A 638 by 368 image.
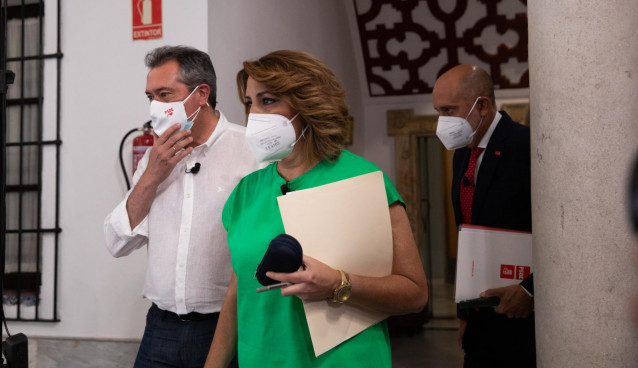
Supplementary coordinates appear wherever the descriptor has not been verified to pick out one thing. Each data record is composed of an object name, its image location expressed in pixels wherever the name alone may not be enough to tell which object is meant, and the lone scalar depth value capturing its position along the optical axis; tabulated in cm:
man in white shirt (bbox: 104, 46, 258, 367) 197
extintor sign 319
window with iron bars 337
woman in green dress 146
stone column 163
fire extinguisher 306
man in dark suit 221
